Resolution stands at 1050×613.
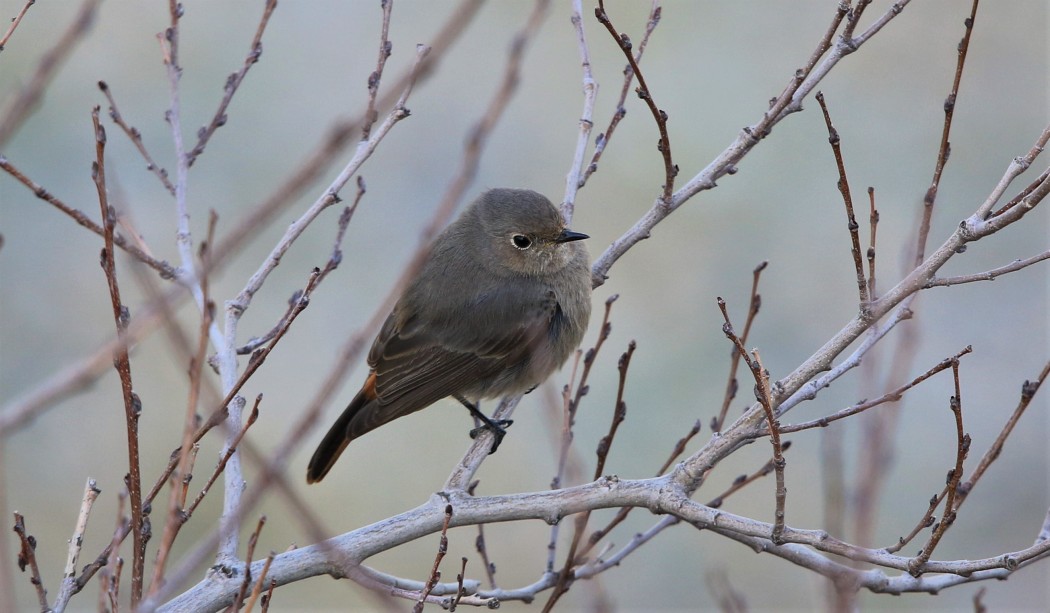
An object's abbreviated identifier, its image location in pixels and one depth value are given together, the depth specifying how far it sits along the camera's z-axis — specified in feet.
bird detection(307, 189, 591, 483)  30.94
